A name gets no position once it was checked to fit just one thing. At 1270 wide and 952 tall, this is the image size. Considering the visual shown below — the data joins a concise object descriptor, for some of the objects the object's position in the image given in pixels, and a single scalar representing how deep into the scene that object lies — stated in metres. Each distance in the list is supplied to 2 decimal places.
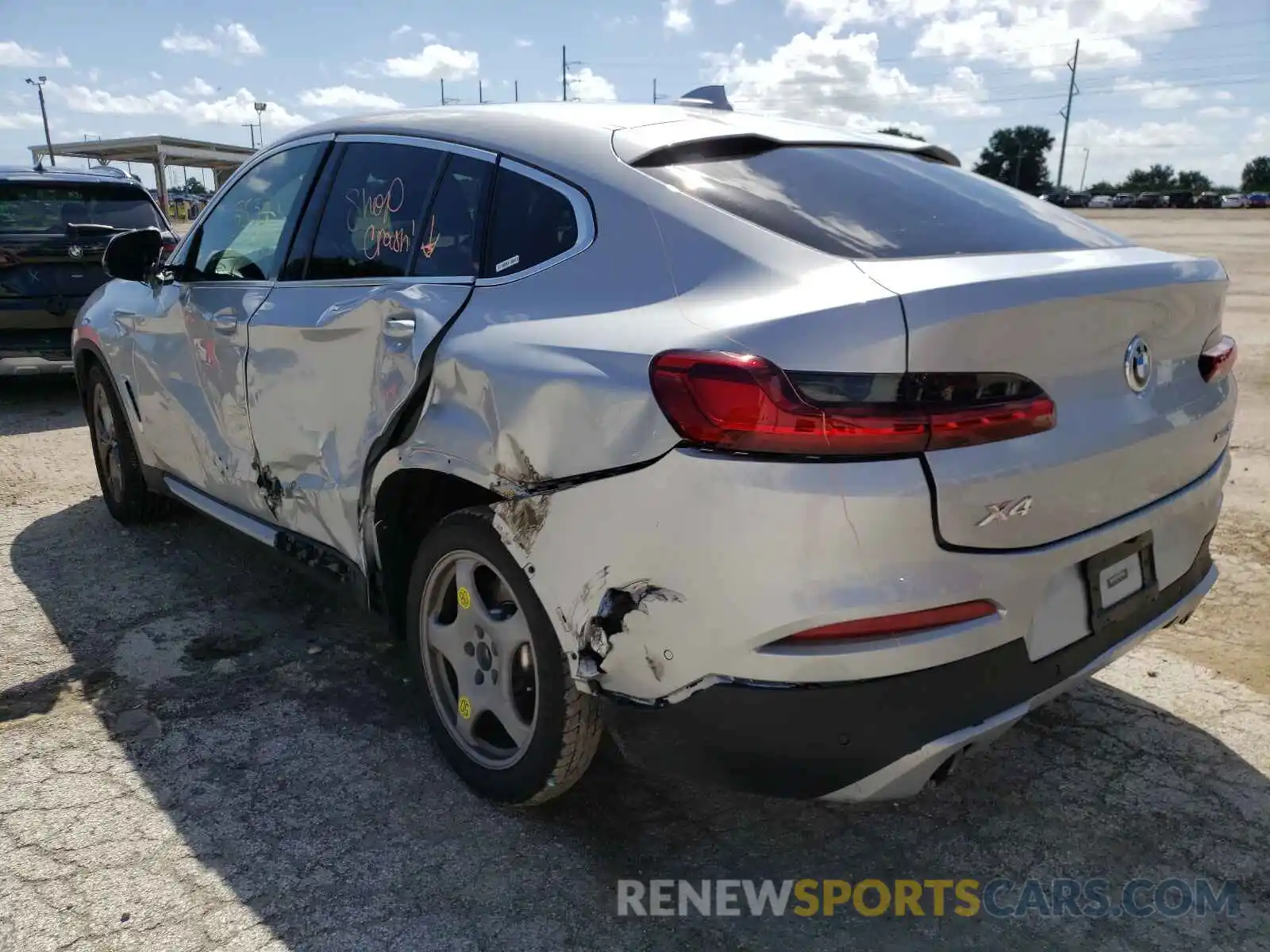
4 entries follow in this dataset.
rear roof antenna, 3.13
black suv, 7.63
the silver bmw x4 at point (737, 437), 1.86
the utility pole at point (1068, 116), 80.69
